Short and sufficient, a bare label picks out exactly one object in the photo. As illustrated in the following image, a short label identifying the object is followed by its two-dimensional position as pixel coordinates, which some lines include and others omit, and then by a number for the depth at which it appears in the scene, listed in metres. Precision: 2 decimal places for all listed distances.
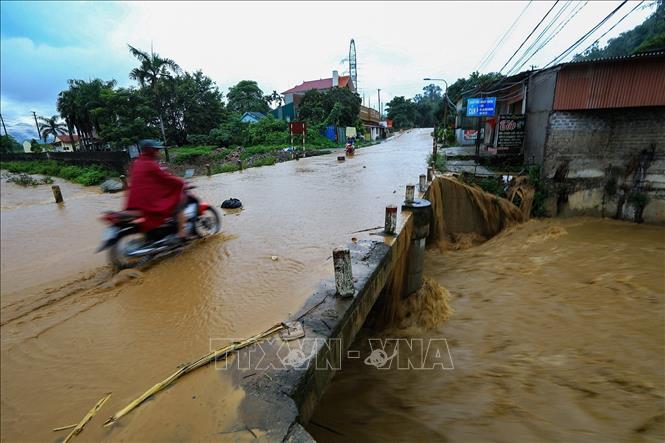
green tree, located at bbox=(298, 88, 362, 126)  35.56
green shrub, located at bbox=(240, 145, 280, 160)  28.28
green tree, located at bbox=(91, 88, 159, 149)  27.08
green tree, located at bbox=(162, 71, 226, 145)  33.62
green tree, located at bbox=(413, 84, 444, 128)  80.88
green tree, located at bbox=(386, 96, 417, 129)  70.30
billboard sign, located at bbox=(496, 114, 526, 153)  12.69
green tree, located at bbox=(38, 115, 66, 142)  51.45
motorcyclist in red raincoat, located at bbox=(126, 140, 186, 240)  4.72
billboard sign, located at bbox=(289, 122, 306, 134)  26.39
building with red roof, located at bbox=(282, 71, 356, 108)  48.84
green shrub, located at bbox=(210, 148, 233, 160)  28.98
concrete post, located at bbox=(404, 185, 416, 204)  6.86
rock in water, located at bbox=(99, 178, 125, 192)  14.55
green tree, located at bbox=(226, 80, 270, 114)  45.22
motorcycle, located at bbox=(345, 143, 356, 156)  24.35
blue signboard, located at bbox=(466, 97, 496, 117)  12.49
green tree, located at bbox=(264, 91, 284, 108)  51.81
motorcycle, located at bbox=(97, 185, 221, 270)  4.61
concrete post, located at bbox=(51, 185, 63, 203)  9.98
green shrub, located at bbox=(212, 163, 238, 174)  17.99
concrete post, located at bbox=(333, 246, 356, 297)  3.55
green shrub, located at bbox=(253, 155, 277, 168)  19.61
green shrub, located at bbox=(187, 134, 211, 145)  33.84
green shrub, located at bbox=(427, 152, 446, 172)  12.77
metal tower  54.60
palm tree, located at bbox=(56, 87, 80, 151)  33.97
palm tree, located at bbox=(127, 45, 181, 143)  24.91
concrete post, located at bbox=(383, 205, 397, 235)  5.64
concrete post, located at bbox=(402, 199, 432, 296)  6.75
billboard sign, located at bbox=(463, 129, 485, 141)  23.06
